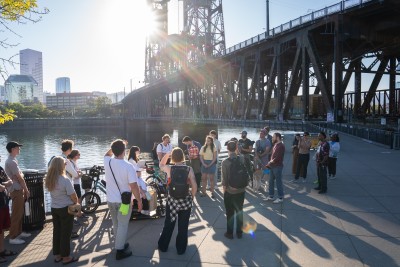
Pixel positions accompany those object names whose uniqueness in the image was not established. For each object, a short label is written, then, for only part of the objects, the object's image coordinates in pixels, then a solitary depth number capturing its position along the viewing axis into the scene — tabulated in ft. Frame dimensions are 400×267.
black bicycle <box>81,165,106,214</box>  27.43
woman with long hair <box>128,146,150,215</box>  24.14
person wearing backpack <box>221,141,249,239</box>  20.49
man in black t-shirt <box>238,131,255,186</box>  35.35
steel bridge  85.20
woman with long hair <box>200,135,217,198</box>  32.14
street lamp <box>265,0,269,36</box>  106.48
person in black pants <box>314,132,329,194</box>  31.50
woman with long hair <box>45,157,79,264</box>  17.57
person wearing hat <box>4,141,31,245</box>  20.59
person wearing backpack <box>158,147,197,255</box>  18.68
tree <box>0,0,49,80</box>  21.90
